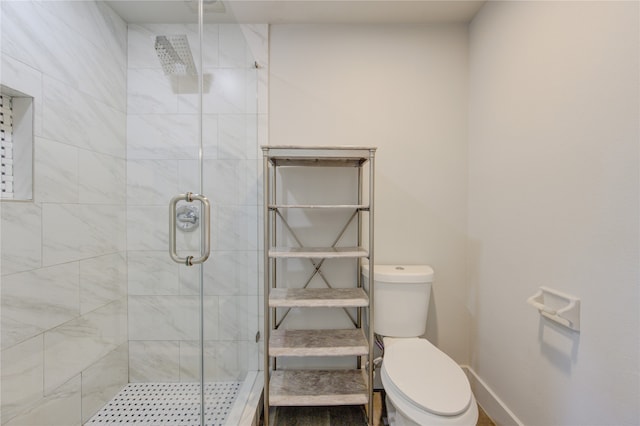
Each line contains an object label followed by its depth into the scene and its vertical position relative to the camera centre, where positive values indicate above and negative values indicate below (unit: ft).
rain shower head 4.87 +2.94
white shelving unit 4.47 -1.52
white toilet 3.38 -2.32
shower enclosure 3.67 +0.03
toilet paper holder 3.27 -1.20
